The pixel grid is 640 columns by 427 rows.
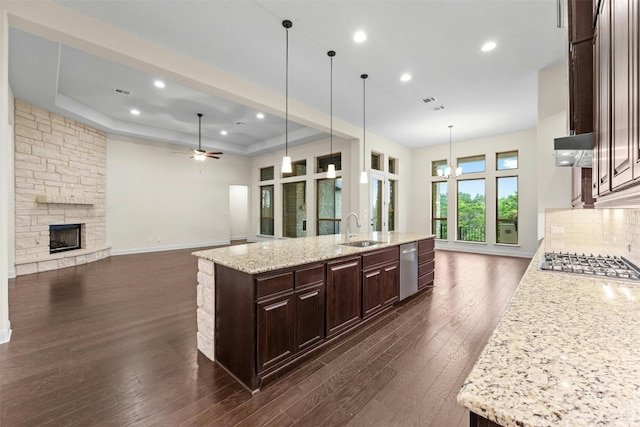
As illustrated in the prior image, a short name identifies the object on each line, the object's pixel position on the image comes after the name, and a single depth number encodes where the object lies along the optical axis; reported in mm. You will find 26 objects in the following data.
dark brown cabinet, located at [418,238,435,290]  4215
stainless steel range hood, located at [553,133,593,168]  1176
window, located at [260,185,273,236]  10352
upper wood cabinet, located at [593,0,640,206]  719
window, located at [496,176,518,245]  7473
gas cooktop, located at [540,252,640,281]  1691
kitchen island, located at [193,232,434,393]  2037
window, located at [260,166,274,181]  10234
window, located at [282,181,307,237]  9070
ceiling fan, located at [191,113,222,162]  6632
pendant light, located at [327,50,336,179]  3742
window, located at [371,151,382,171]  7996
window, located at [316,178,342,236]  8117
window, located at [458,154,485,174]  8039
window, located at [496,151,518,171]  7492
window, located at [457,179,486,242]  8039
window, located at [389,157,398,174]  8727
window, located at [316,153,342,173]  8055
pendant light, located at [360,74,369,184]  4458
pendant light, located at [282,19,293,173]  3117
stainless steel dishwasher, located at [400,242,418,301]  3734
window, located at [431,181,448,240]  8742
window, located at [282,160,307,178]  9056
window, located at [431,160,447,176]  8906
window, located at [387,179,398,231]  8664
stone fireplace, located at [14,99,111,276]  5383
